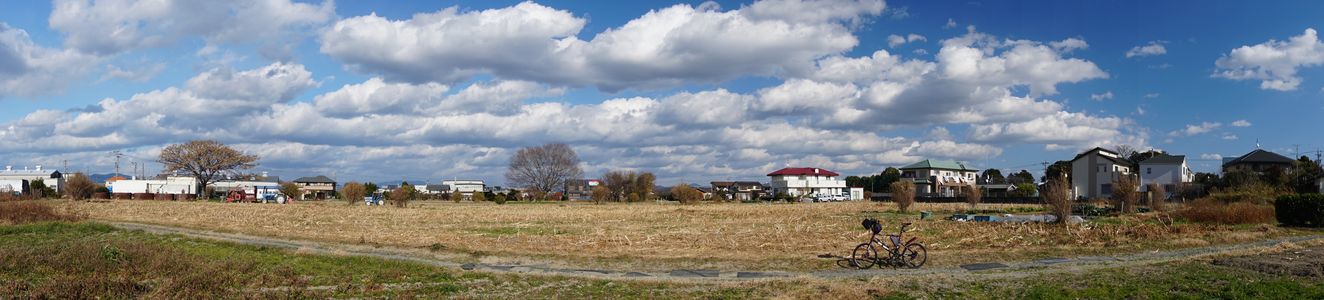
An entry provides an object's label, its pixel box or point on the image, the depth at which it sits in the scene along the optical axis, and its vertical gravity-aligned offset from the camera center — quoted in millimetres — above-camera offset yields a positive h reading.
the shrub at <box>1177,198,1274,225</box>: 31984 -1782
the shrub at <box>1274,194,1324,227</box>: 30089 -1577
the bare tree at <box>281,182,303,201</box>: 89938 -934
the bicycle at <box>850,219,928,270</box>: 17094 -1773
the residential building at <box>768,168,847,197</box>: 138250 -1226
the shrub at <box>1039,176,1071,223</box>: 32200 -1147
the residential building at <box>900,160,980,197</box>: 119312 -464
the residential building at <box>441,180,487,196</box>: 173412 -1247
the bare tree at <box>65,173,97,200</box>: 78938 -146
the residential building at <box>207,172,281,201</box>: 96500 -374
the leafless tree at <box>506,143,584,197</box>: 123000 +1818
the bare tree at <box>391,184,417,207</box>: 64438 -1280
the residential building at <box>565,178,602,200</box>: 131875 -1824
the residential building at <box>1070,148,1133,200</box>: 83062 +35
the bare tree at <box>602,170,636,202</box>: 109800 -655
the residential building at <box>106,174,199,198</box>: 102500 -336
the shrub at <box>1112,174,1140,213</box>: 43781 -1153
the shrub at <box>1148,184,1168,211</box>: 47312 -1602
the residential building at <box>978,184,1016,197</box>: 117594 -2460
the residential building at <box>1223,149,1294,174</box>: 77350 +792
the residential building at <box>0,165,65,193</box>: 121688 +1633
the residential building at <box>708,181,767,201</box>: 133062 -2456
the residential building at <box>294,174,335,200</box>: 149750 -510
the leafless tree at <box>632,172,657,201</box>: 101638 -908
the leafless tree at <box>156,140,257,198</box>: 100312 +3158
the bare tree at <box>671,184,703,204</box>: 80125 -1693
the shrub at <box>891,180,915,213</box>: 51094 -1399
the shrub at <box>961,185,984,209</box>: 58750 -1595
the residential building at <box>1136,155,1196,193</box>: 78750 -22
